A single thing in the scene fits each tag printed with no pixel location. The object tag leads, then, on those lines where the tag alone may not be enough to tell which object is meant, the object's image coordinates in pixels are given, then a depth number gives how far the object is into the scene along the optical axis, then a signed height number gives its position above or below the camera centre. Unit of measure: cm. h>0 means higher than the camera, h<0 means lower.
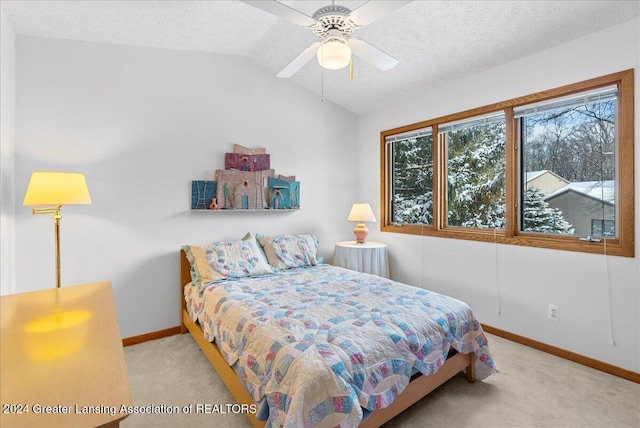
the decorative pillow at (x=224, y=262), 281 -45
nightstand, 370 -54
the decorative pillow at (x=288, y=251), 326 -41
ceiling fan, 162 +106
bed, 140 -71
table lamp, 387 -6
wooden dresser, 65 -40
